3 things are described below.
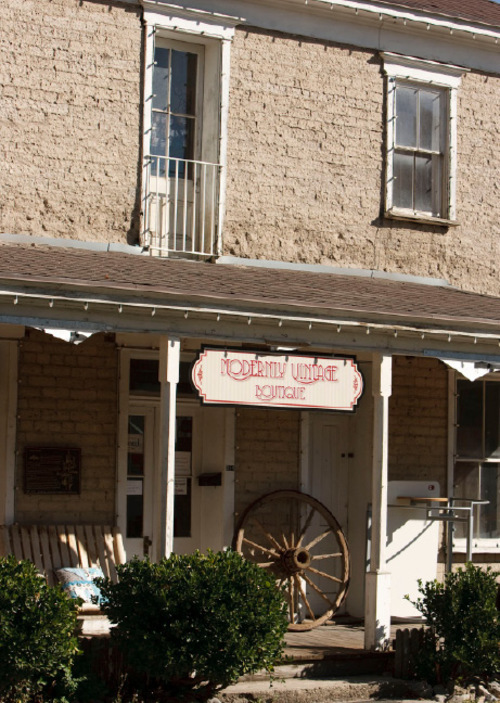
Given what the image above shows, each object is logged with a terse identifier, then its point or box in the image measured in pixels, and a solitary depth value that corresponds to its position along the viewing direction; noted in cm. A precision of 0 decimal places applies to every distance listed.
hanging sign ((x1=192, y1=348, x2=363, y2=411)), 1020
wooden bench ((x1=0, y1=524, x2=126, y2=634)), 1095
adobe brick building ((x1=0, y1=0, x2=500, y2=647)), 1089
